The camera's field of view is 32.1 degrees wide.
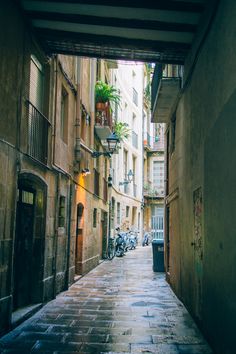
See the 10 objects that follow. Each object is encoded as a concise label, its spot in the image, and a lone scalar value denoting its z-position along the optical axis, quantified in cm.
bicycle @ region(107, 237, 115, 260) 1951
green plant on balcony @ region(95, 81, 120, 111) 1605
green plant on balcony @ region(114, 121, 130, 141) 2105
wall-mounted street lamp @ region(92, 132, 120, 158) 1357
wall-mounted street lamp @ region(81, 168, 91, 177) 1269
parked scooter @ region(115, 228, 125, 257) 2124
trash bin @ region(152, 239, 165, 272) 1423
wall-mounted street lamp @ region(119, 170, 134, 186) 2517
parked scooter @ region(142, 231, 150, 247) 3190
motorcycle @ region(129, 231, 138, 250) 2640
